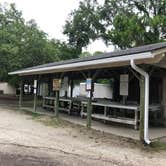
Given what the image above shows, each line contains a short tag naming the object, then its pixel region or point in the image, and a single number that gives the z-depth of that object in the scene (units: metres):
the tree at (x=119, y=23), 18.36
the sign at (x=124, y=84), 8.33
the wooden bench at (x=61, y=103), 10.10
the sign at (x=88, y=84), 7.07
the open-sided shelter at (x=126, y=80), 5.32
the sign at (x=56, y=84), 8.78
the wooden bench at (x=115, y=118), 7.01
